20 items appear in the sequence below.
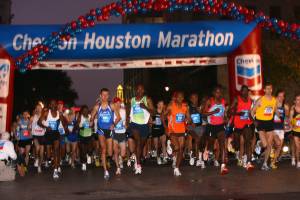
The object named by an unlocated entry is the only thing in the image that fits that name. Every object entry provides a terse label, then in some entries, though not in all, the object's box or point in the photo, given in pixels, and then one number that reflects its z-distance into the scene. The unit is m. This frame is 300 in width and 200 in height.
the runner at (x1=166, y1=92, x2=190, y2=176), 12.84
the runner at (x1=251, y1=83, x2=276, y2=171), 13.35
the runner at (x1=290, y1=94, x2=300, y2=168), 14.22
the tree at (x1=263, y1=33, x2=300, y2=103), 32.09
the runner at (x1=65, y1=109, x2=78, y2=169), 16.81
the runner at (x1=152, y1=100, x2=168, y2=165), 17.22
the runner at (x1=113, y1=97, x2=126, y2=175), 13.32
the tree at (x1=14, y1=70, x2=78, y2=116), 61.31
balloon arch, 15.95
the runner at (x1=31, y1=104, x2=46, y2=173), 15.08
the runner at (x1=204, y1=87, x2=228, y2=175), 13.38
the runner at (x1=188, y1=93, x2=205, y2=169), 15.52
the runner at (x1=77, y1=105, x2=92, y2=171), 16.64
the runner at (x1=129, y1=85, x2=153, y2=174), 13.52
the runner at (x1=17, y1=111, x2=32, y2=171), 16.47
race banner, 16.53
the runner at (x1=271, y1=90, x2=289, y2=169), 13.81
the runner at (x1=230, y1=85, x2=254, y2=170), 13.46
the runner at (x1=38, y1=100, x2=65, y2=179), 14.16
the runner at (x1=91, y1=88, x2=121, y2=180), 12.80
